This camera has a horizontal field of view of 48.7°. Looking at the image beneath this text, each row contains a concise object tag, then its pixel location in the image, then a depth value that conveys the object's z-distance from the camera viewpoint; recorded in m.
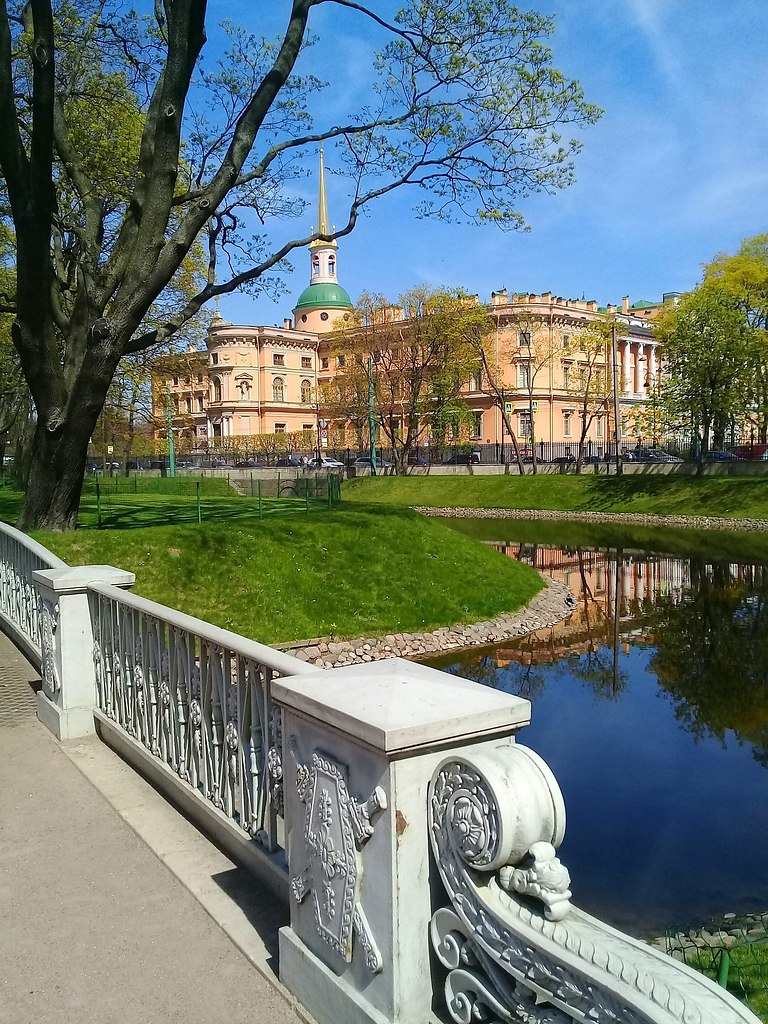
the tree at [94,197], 11.84
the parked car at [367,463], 62.28
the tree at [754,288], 38.69
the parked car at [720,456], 43.14
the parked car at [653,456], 47.61
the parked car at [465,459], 56.90
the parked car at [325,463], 63.26
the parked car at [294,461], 66.19
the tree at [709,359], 37.81
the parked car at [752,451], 47.35
